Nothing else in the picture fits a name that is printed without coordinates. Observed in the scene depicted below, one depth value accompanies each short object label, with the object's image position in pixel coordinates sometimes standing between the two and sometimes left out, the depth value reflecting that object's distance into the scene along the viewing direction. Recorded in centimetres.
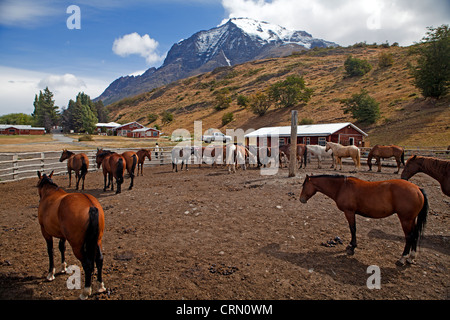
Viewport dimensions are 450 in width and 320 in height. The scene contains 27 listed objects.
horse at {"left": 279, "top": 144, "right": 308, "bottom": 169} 1803
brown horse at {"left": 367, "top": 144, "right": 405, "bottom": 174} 1524
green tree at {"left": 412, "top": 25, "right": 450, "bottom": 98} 3641
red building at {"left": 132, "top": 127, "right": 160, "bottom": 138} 6628
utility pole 1319
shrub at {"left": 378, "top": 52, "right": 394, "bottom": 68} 6538
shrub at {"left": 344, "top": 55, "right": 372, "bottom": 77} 6643
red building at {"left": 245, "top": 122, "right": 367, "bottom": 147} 2950
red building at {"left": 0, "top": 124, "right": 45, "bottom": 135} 7169
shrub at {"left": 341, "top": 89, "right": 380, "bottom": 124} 4078
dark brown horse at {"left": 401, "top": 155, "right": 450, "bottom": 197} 646
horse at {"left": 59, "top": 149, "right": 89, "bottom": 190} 1136
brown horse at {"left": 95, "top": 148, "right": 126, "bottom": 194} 1023
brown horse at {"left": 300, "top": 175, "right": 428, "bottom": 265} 450
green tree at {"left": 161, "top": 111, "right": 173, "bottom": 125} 7669
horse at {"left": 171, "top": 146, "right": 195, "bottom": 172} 1812
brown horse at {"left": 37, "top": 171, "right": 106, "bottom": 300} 362
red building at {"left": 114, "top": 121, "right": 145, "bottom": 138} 7244
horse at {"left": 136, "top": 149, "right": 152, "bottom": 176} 1633
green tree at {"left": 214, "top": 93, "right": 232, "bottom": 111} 7600
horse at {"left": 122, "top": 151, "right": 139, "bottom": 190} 1144
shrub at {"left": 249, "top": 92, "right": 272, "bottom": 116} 6399
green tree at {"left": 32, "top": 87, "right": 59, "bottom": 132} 7825
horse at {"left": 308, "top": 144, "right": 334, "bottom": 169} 1822
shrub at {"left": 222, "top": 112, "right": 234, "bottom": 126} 6431
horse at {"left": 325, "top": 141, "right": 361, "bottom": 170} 1618
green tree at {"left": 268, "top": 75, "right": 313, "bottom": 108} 6072
